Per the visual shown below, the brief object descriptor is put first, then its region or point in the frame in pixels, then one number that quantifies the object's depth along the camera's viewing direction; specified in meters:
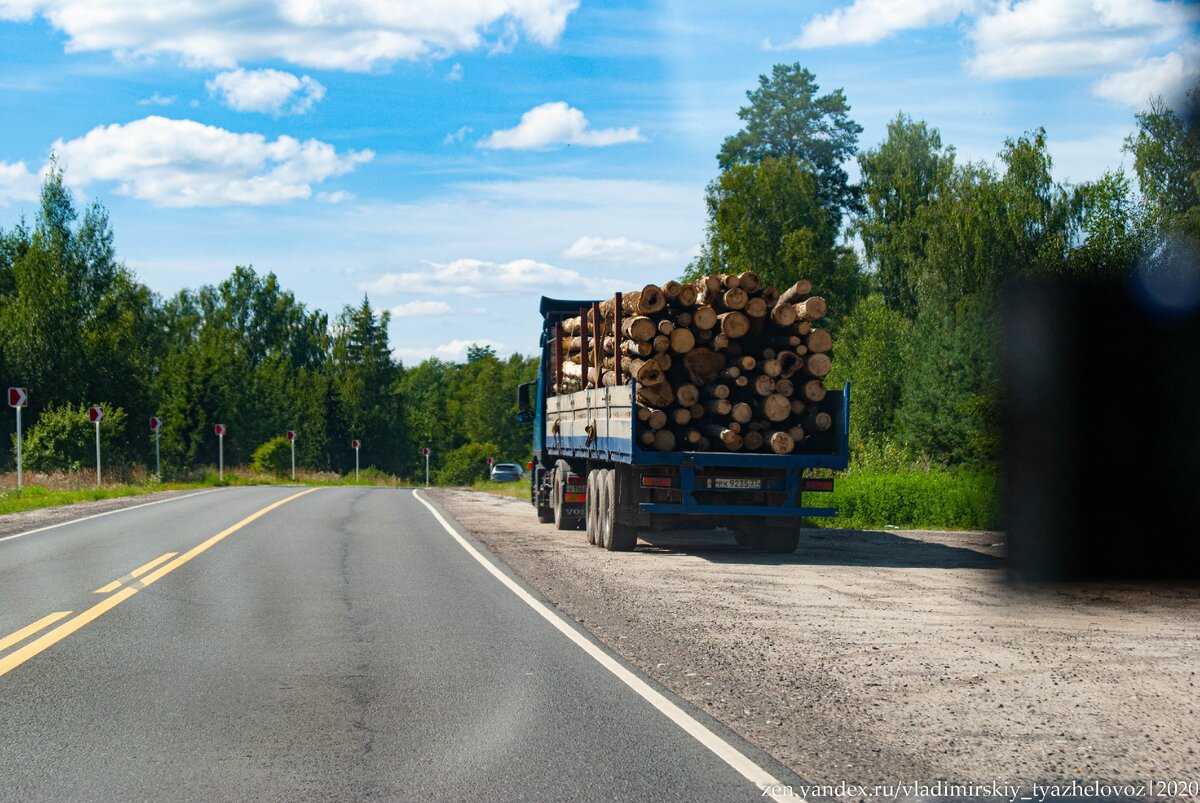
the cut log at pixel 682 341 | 15.67
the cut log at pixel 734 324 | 15.72
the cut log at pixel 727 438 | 15.62
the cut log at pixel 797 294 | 15.96
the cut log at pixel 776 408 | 15.79
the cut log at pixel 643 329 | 15.61
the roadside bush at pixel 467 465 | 121.12
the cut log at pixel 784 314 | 15.91
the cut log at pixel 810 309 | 15.73
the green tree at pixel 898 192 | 53.78
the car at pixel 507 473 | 69.56
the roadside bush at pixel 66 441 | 49.84
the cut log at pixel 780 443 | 15.72
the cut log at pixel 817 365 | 15.98
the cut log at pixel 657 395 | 15.61
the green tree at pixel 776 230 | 55.81
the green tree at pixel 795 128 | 63.38
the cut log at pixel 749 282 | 15.95
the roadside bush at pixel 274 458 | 77.19
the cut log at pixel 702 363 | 15.88
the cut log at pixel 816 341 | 16.00
